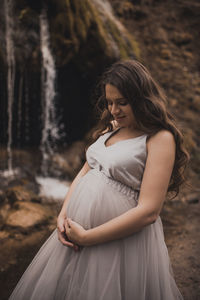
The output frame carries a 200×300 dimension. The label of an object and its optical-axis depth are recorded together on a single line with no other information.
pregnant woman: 1.36
